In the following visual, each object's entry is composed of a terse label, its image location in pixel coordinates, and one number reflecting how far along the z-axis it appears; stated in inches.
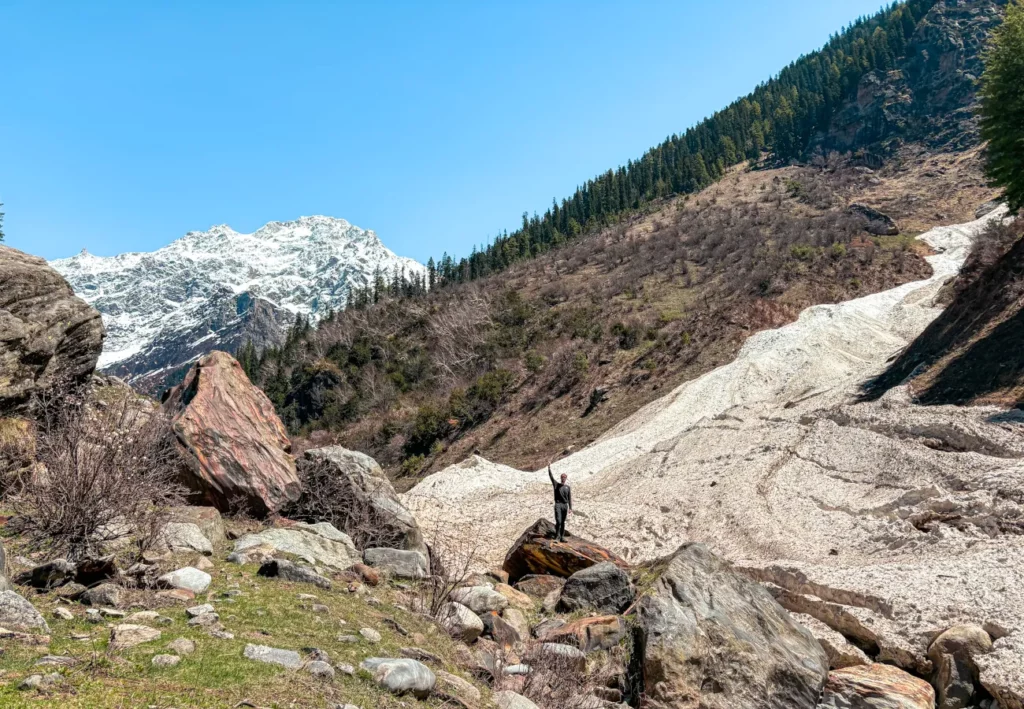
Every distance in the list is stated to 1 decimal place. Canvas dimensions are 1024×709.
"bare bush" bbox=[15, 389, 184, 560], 330.3
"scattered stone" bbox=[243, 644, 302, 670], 235.9
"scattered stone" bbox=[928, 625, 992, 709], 357.4
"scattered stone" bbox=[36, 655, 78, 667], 199.0
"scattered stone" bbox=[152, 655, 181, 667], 217.2
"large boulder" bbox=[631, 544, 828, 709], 334.3
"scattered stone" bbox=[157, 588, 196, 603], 292.0
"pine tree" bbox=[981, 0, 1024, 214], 969.5
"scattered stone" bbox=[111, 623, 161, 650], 227.8
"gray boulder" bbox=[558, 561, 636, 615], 450.0
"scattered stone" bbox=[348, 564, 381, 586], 415.5
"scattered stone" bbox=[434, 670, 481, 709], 255.1
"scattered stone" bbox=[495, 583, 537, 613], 466.0
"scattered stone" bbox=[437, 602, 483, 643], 353.1
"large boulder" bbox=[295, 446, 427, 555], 548.1
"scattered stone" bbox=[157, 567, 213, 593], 309.6
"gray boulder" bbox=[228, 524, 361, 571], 426.3
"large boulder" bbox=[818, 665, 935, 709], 342.6
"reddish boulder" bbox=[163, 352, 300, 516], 515.2
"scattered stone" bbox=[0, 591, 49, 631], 228.2
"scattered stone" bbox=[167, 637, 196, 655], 230.4
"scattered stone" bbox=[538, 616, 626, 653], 370.0
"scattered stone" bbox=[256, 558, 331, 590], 361.4
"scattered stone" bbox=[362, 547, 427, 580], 453.4
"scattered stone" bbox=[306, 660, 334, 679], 233.3
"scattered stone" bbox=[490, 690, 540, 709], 275.4
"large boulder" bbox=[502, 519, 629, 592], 575.2
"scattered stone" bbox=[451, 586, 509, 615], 415.8
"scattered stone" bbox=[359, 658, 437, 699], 244.2
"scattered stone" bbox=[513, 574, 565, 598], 529.0
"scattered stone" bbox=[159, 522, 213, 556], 376.2
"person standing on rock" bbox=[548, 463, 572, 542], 641.5
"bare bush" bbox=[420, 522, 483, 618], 383.2
